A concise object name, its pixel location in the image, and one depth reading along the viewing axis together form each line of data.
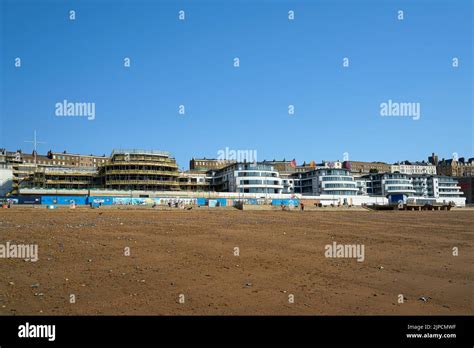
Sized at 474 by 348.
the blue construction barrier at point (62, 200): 82.89
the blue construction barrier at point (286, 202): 100.07
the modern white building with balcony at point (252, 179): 109.88
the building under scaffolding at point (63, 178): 102.38
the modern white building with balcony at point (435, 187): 150.50
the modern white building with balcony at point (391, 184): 136.62
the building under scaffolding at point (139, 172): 103.94
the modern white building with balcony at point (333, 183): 121.31
